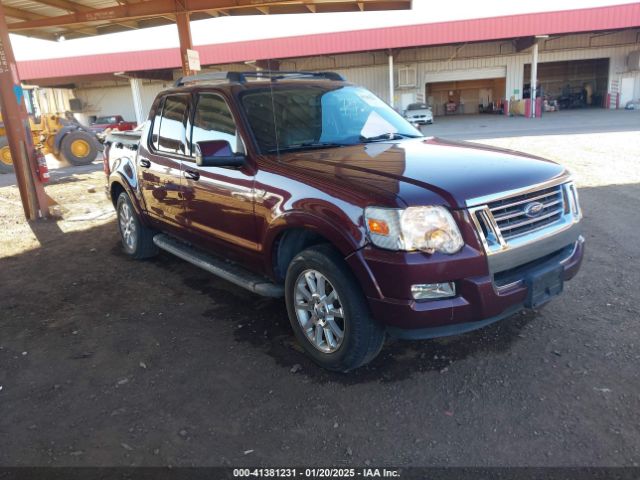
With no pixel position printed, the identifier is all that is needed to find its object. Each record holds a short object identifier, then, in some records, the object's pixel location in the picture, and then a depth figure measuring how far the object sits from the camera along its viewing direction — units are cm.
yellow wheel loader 1606
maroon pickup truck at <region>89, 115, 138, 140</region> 2638
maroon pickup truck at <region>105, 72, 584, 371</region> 287
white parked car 2836
